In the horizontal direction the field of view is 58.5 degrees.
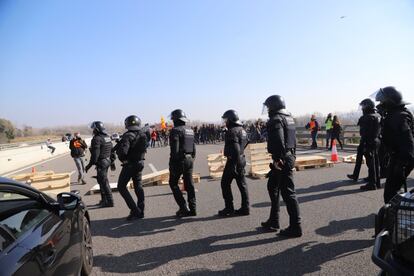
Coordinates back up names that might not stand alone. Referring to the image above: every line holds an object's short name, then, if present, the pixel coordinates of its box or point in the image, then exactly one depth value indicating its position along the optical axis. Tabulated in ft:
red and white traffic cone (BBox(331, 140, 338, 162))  43.62
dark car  7.41
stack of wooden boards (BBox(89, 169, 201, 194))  34.75
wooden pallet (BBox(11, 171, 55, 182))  34.04
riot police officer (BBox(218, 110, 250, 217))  21.66
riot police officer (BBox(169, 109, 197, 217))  21.86
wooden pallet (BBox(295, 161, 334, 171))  39.50
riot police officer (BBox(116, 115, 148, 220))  22.31
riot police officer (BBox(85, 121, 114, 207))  26.68
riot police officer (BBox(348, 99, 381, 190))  27.67
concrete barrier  63.36
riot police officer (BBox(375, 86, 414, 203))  16.42
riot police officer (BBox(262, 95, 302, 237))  17.08
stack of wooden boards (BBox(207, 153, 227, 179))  37.96
